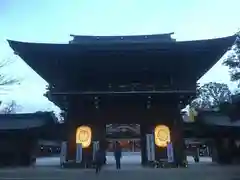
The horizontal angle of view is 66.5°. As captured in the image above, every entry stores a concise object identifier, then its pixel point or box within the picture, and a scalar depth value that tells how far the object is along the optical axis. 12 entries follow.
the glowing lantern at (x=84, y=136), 13.01
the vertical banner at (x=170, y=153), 12.47
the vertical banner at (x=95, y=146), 12.69
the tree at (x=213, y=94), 36.42
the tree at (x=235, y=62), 15.30
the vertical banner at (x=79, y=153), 12.70
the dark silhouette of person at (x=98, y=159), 10.63
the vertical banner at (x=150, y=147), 12.54
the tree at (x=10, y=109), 33.99
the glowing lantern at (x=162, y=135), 12.87
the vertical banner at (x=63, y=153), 12.82
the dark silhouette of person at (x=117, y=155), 12.01
